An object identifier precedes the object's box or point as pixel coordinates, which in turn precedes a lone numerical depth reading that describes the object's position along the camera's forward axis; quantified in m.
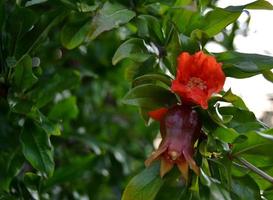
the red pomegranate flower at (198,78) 0.80
